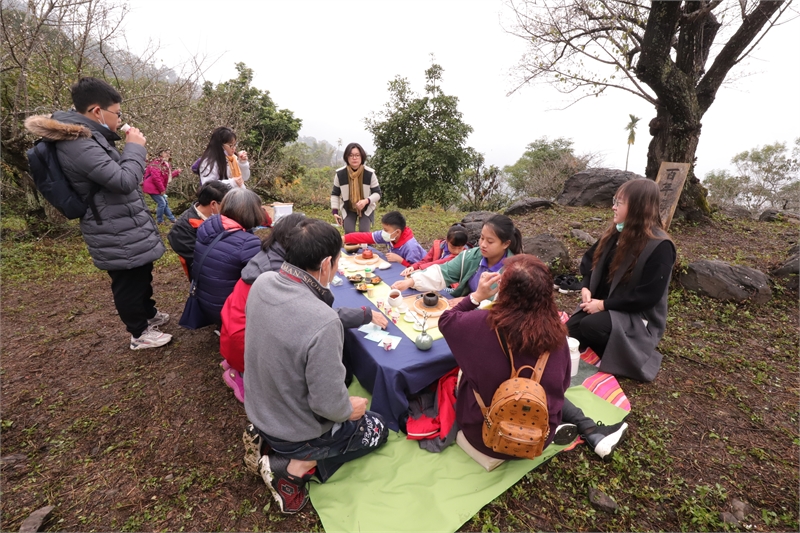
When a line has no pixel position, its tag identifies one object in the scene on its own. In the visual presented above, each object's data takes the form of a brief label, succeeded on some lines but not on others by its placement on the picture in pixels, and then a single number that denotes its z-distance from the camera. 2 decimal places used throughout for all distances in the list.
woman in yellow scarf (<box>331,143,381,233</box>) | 5.59
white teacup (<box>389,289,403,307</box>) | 2.94
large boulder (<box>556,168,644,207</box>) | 10.31
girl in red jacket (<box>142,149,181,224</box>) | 7.14
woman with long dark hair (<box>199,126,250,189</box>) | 4.39
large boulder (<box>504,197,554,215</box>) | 10.04
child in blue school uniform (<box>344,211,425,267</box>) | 4.39
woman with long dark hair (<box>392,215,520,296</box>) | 3.06
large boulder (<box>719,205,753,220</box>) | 9.09
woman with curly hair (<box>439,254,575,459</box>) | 1.88
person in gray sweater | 1.73
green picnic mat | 2.13
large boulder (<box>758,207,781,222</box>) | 8.79
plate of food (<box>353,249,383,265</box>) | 4.06
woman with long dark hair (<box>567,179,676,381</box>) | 3.06
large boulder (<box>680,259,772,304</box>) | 4.57
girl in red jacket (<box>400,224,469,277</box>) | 3.86
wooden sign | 6.24
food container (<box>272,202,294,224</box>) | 4.73
